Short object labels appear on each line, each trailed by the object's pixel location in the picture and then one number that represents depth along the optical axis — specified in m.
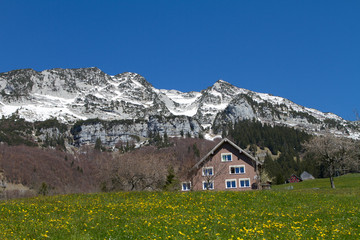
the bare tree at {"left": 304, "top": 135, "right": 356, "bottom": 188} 69.44
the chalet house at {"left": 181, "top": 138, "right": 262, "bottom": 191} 76.75
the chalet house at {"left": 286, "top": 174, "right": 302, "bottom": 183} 152.40
